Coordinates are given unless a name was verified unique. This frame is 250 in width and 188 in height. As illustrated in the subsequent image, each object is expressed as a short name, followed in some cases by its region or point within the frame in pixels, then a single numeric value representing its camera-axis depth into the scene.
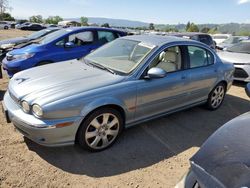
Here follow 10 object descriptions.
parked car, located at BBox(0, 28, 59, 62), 5.89
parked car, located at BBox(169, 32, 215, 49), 8.63
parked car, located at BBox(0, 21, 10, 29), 32.47
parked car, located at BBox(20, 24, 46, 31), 31.73
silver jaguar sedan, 2.27
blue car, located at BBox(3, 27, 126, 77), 4.62
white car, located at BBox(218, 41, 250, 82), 5.48
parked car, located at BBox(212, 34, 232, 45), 14.64
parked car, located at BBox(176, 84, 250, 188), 1.19
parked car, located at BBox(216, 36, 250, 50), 11.61
